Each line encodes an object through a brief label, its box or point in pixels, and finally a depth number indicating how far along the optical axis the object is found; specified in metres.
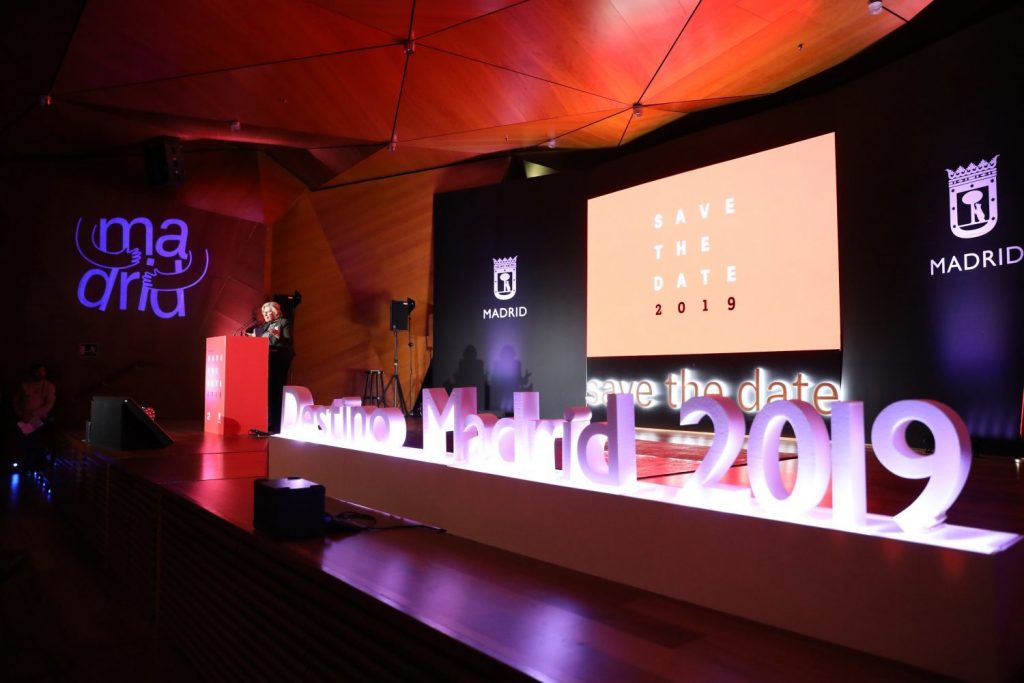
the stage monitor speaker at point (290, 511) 2.14
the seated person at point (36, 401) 6.80
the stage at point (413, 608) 1.25
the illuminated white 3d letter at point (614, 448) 1.78
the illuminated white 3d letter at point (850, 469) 1.35
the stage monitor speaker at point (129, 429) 4.63
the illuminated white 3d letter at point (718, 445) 1.57
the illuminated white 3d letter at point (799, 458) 1.41
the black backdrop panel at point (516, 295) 7.95
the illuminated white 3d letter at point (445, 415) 2.32
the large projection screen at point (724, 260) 5.72
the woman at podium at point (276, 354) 6.56
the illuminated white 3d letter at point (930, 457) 1.24
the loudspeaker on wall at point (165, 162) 7.55
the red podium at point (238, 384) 5.97
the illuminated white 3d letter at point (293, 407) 3.53
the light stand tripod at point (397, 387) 9.37
